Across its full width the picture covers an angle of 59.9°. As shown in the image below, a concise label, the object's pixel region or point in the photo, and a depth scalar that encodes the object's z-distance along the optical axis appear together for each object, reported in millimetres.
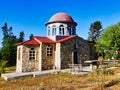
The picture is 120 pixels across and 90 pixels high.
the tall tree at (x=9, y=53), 26660
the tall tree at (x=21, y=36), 39446
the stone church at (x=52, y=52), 14842
